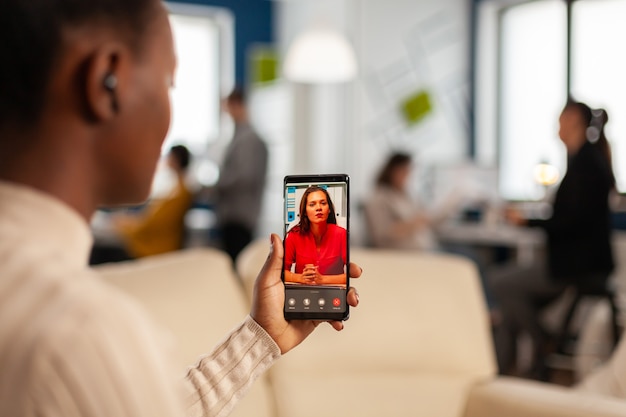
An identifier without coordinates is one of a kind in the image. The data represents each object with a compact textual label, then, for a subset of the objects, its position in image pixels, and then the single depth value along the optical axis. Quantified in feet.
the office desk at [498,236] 14.88
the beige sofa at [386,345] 3.95
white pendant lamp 13.52
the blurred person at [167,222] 13.30
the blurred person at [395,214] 12.30
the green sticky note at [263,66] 21.85
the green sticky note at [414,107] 19.49
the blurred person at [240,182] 13.70
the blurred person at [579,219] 9.98
